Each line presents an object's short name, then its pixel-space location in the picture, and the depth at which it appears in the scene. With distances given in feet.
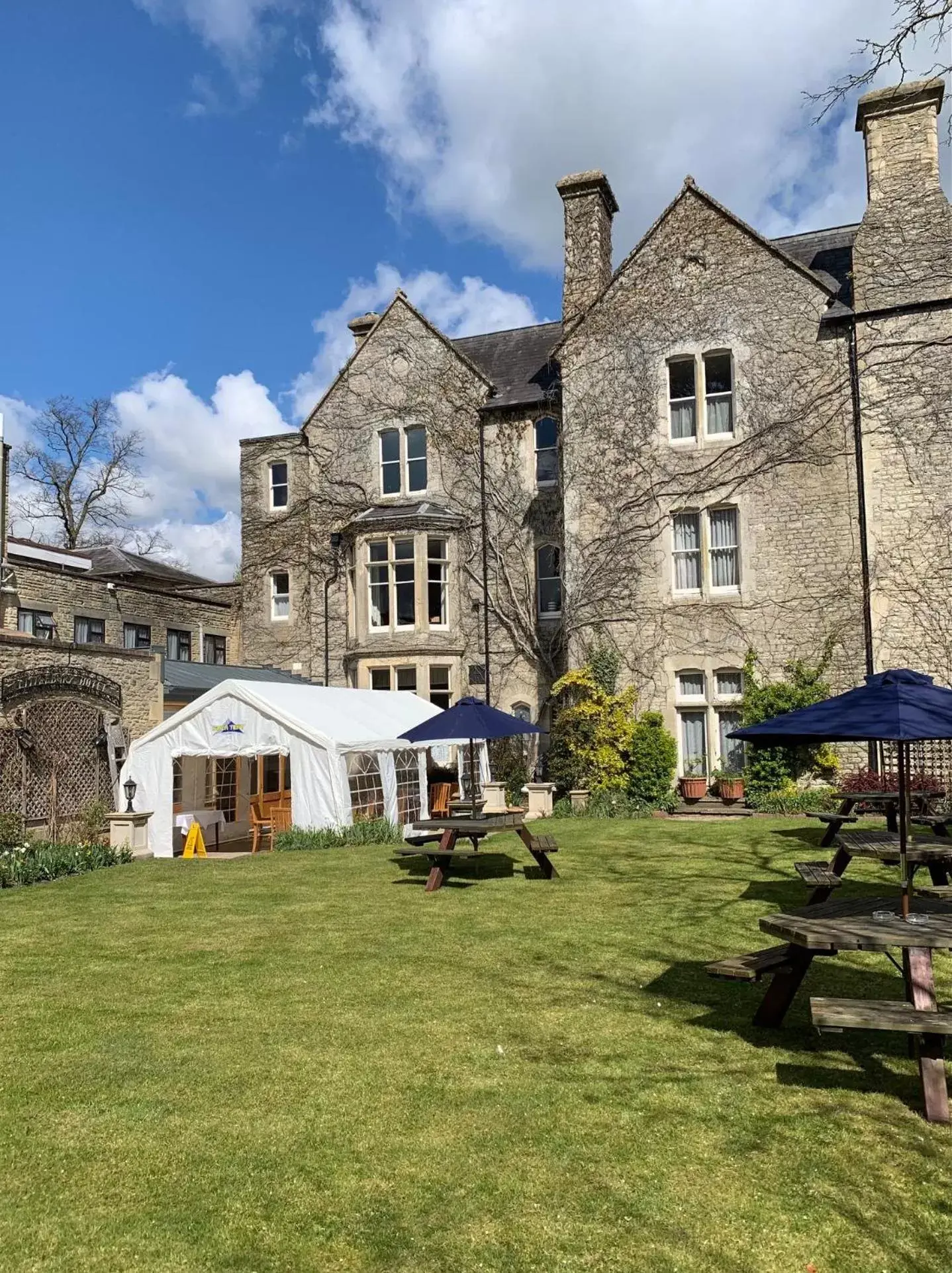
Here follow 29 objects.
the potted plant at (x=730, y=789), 61.93
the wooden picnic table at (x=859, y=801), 38.11
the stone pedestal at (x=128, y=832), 51.78
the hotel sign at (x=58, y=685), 52.95
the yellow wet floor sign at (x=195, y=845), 54.70
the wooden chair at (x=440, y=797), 64.80
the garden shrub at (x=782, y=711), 61.93
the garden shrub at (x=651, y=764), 64.23
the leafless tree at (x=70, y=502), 150.41
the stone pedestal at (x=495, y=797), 63.62
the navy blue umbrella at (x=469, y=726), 39.11
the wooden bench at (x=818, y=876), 27.27
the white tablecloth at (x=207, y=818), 59.72
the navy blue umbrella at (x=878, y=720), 18.11
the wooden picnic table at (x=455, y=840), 36.96
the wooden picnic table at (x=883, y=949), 15.51
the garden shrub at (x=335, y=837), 51.83
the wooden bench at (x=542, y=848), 36.94
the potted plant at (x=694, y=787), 62.85
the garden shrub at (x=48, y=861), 42.93
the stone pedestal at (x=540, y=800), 61.67
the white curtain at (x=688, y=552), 68.69
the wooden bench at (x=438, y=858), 36.65
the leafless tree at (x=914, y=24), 25.32
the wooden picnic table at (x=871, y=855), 27.78
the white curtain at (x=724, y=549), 67.36
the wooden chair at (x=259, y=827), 56.13
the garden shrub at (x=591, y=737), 64.90
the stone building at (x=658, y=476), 62.28
